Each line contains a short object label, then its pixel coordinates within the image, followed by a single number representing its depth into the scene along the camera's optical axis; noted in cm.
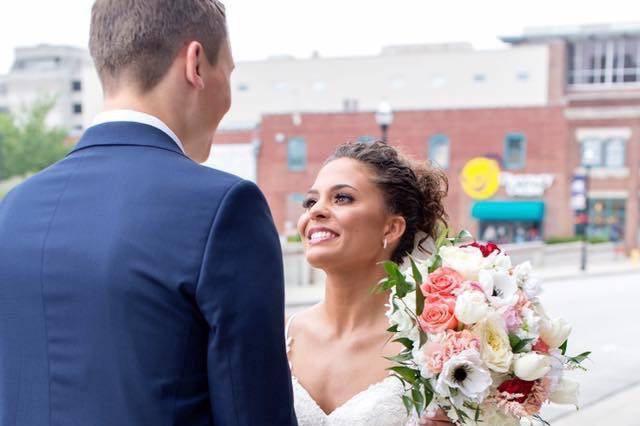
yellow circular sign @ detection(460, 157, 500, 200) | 4253
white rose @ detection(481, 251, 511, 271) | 276
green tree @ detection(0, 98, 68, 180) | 6141
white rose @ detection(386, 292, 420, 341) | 271
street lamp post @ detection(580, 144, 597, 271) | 3125
